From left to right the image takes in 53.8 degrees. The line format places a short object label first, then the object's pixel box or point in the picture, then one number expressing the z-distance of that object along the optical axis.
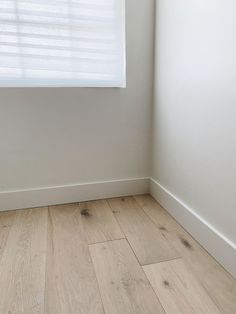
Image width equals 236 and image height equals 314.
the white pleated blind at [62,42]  1.44
